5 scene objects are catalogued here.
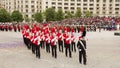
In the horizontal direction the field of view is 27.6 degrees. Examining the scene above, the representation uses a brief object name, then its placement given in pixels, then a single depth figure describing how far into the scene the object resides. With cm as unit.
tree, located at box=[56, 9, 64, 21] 8574
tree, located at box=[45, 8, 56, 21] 8544
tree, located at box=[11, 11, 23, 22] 8993
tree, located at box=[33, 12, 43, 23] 8911
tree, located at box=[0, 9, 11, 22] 8424
